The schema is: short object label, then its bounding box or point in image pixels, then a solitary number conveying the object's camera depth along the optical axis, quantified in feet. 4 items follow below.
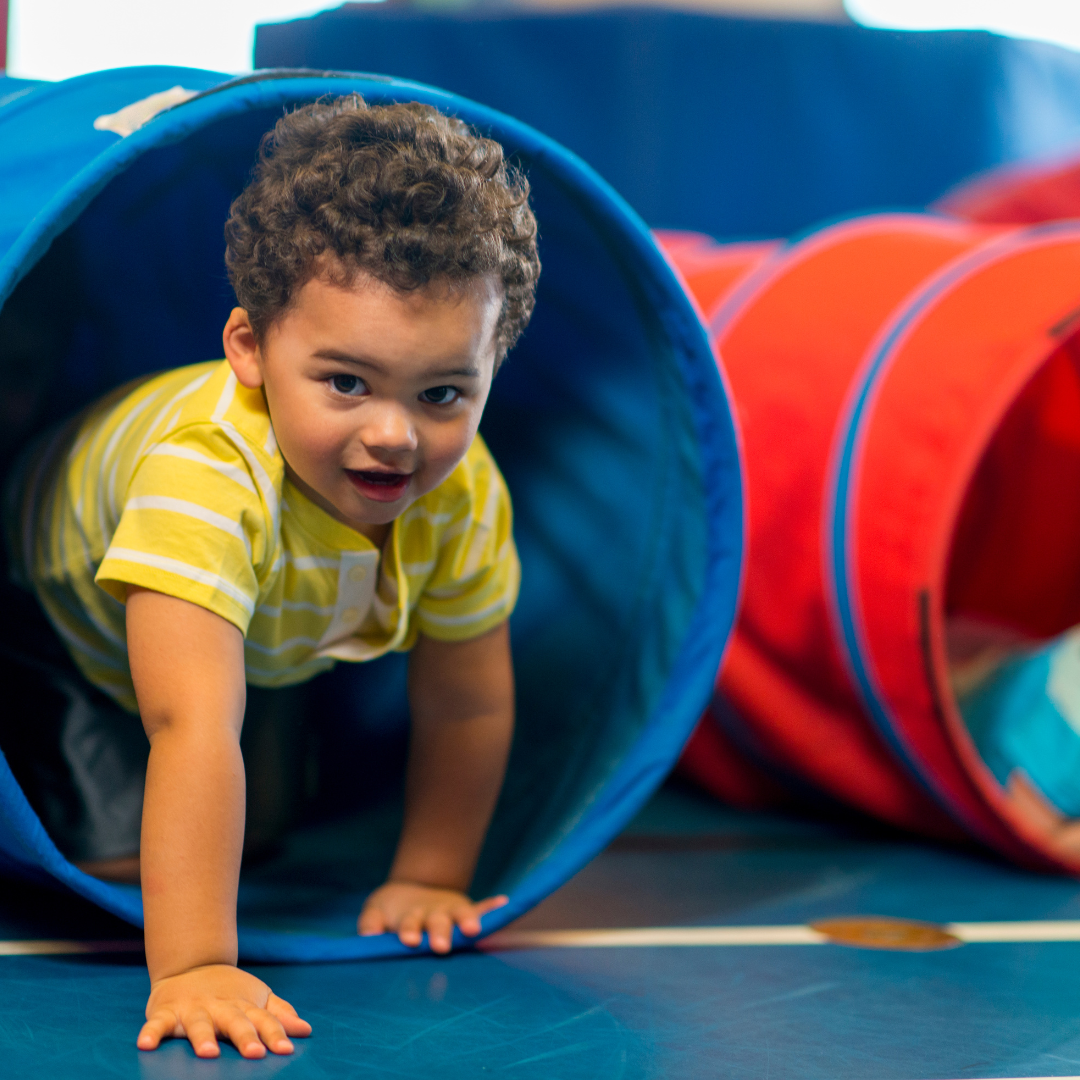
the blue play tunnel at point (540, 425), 4.97
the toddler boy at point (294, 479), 4.66
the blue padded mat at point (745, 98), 11.77
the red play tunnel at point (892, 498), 5.66
